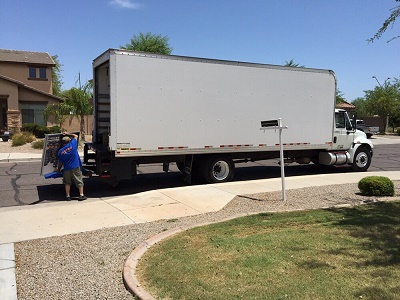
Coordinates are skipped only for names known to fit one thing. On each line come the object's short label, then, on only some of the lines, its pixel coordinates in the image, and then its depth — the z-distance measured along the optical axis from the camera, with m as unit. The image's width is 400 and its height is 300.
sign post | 8.65
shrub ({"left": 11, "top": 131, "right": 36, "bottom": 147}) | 21.66
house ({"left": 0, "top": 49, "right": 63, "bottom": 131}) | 28.50
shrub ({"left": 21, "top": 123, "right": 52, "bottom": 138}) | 27.81
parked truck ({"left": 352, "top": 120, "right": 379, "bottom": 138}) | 36.44
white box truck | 9.50
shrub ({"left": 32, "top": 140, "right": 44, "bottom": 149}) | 20.73
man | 8.95
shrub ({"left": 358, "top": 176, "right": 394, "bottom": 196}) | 8.97
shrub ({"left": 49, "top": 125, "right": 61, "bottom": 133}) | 28.11
